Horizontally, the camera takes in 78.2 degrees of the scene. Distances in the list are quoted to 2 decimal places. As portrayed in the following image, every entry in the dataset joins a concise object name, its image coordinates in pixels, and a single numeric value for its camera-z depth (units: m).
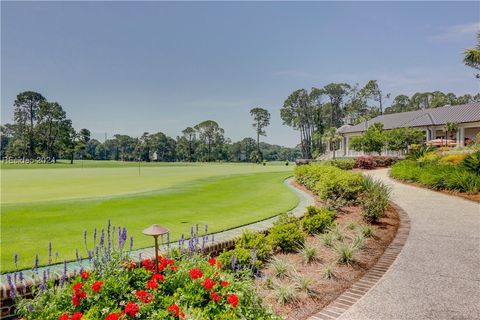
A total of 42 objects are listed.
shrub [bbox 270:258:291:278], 4.68
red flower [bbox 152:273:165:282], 3.16
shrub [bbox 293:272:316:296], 4.24
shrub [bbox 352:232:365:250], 5.78
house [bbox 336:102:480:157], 37.12
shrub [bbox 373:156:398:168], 27.22
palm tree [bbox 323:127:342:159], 47.24
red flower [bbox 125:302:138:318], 2.56
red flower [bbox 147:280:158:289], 2.97
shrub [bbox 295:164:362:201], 9.26
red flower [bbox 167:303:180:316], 2.57
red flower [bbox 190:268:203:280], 3.09
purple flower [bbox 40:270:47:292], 3.08
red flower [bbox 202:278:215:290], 2.93
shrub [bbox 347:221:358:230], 7.05
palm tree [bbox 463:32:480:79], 18.58
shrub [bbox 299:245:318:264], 5.24
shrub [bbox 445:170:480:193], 11.97
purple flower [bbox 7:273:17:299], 3.07
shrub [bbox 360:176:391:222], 7.69
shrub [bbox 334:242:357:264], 5.22
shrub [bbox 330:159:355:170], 23.29
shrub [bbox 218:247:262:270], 4.57
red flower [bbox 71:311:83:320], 2.38
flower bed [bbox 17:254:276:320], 2.75
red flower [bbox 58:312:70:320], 2.42
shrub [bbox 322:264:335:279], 4.71
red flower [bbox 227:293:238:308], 2.76
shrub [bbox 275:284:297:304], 3.93
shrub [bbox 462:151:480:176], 13.38
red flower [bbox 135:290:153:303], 2.82
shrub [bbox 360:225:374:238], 6.63
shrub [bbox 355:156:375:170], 26.20
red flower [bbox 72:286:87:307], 2.77
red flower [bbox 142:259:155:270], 3.63
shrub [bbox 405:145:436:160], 23.17
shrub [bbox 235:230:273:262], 5.10
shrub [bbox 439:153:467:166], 16.73
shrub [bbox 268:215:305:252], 5.65
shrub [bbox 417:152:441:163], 18.76
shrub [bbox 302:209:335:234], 6.64
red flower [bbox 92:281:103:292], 2.85
